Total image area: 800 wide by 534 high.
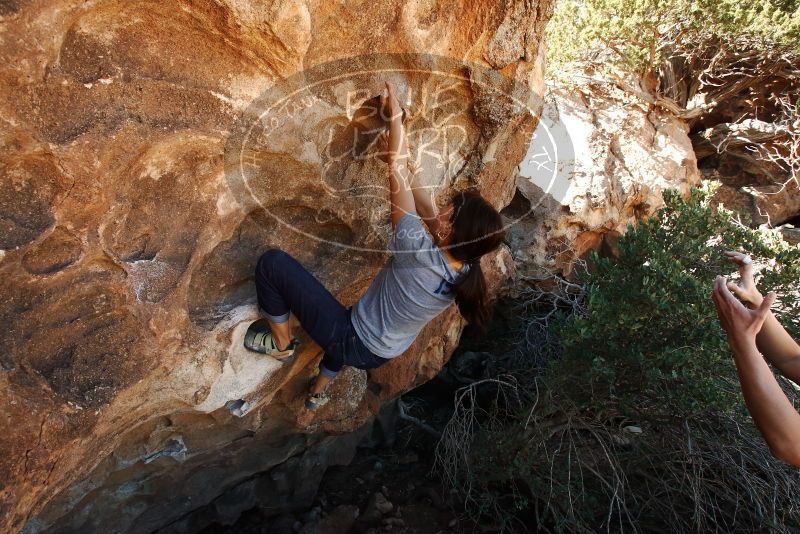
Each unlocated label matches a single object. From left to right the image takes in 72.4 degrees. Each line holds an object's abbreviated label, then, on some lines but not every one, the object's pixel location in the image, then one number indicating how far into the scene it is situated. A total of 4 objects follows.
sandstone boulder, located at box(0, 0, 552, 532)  1.63
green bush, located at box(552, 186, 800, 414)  2.92
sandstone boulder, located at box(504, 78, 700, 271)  4.66
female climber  2.07
